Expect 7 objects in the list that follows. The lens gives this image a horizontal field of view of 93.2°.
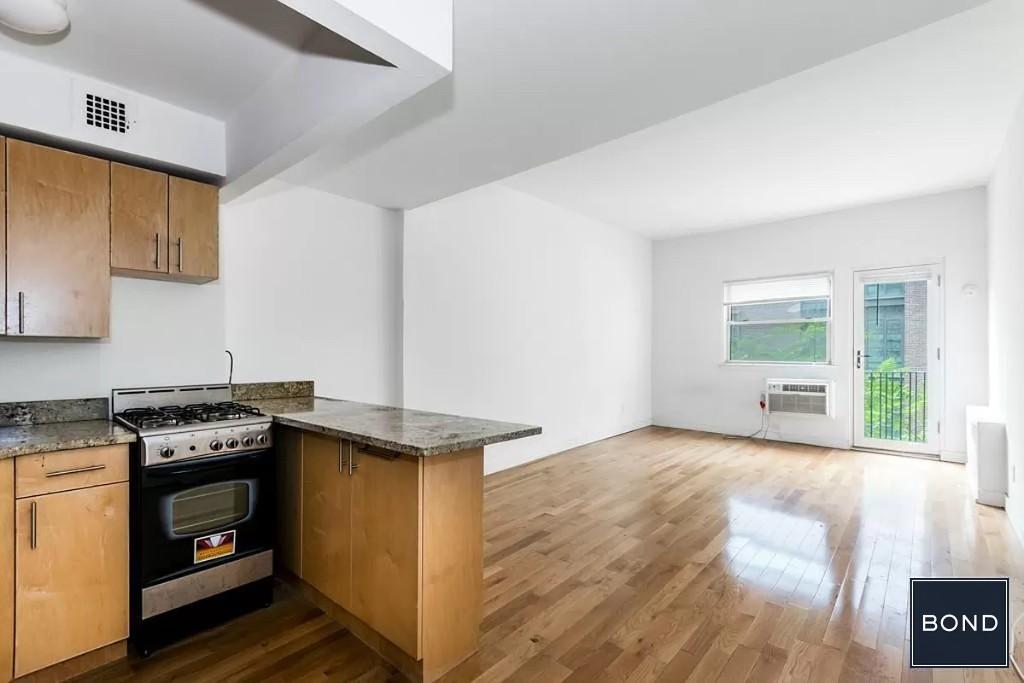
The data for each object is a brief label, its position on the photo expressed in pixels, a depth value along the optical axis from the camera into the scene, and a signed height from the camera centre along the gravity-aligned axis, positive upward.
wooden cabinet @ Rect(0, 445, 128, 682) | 1.70 -0.83
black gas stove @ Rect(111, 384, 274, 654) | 1.96 -0.77
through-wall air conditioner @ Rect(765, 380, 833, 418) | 5.74 -0.67
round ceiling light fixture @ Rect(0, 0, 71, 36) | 1.63 +1.12
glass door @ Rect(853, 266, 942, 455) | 5.23 -0.21
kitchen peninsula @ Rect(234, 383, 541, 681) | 1.77 -0.75
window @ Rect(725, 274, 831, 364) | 5.96 +0.28
